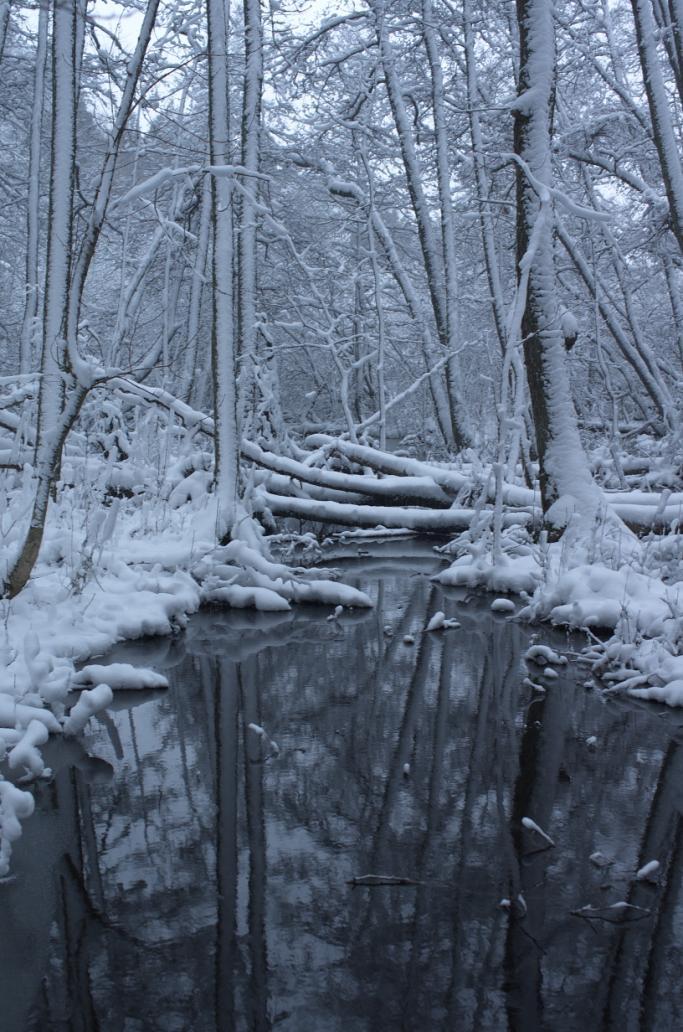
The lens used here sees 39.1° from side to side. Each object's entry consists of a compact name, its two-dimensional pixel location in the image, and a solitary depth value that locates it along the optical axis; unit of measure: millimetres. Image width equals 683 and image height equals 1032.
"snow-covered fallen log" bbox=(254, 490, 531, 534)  11492
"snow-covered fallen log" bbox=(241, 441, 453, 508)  11719
